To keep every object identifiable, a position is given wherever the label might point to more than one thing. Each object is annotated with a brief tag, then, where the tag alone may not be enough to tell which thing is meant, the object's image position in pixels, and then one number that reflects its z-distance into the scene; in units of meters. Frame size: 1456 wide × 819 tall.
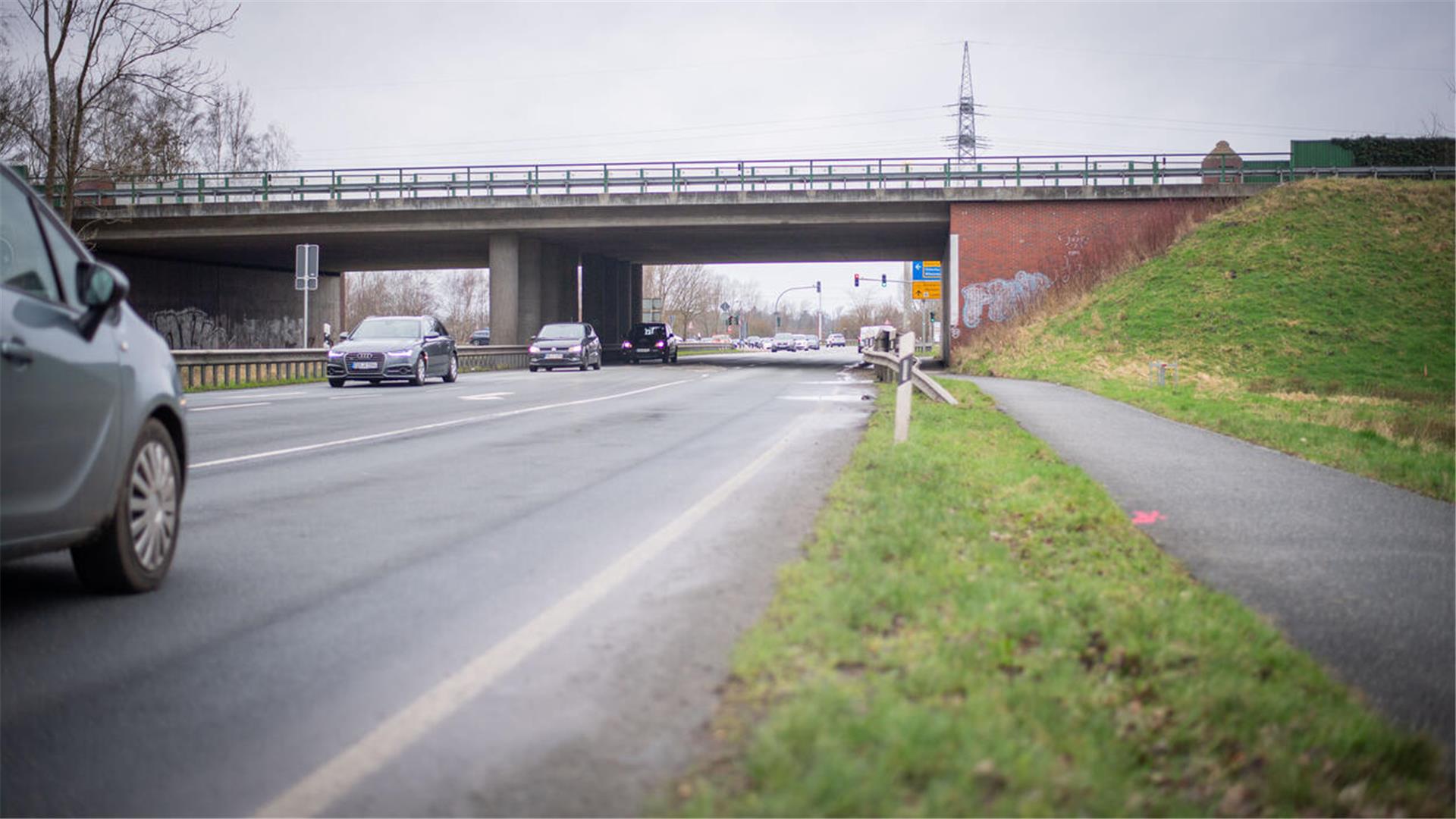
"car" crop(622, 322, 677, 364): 53.03
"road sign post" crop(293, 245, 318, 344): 30.31
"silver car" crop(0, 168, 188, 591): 4.39
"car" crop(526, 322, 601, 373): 37.91
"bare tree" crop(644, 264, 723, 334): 98.19
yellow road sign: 47.78
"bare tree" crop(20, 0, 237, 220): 30.11
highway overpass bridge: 40.19
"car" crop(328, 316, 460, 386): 26.80
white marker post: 11.91
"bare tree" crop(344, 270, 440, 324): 112.25
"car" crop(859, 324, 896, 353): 67.62
